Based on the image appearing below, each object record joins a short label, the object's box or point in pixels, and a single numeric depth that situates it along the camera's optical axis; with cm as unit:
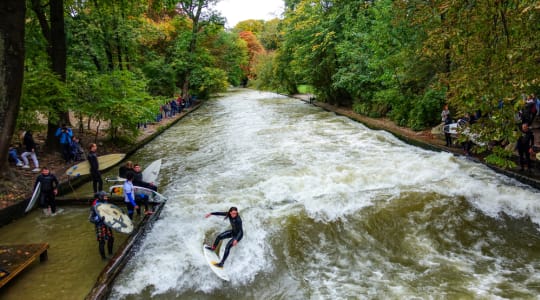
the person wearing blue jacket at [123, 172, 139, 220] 820
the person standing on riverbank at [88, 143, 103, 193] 989
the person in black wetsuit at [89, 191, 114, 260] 679
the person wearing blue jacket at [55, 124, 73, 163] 1298
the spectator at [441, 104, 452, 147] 1399
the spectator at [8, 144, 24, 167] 1199
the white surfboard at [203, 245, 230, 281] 638
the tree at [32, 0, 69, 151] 1317
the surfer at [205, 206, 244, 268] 696
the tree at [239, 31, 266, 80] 7769
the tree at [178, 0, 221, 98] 3488
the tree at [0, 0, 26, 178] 898
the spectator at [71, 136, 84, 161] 1346
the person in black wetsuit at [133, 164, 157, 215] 888
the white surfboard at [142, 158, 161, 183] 1012
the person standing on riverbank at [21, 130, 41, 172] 1196
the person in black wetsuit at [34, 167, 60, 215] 873
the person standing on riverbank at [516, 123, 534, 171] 971
